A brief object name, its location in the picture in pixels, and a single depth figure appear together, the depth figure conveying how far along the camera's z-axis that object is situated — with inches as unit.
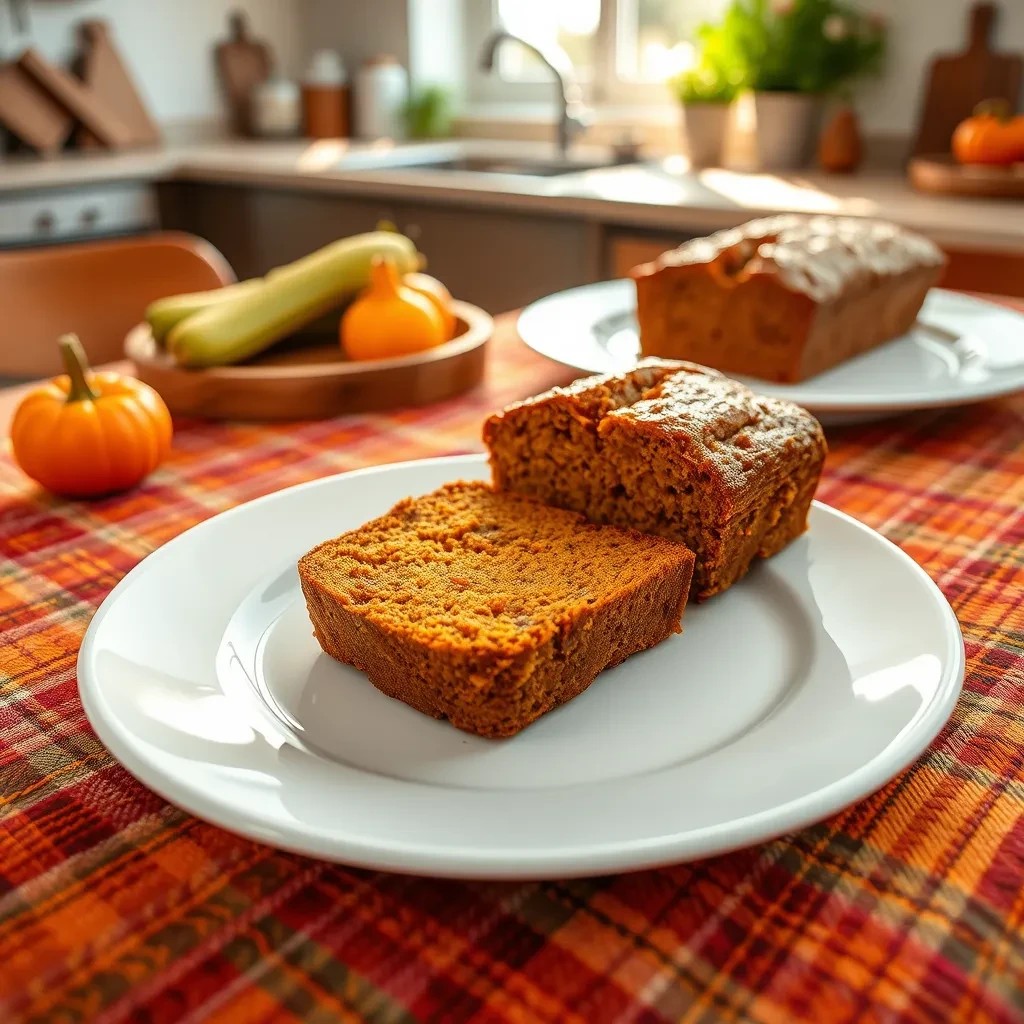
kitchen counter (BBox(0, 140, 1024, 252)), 98.8
